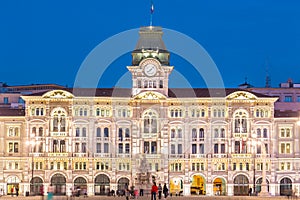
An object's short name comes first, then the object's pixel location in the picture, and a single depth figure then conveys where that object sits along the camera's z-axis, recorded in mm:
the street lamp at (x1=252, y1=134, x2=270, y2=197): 100038
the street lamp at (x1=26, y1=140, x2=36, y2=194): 122962
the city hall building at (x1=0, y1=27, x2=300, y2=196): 124000
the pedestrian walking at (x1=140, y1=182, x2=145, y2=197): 99225
